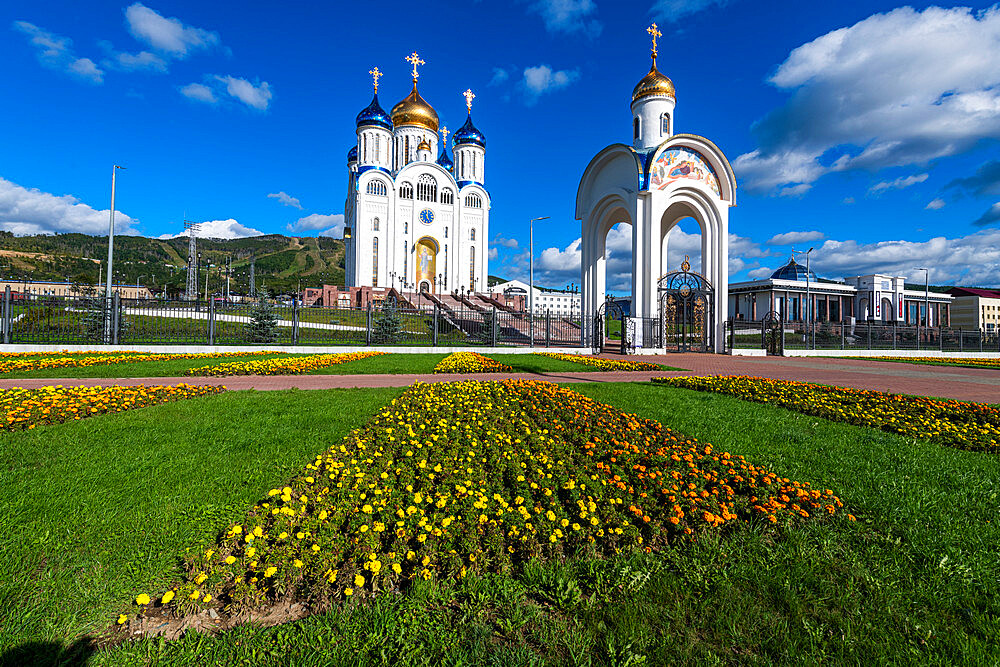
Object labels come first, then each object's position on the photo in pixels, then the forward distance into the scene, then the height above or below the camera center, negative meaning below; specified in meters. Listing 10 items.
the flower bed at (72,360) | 10.02 -0.50
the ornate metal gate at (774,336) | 22.59 +0.28
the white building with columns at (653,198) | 21.12 +6.63
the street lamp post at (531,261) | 28.55 +4.92
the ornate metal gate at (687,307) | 21.75 +1.61
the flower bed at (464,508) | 2.36 -1.05
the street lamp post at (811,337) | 25.15 +0.29
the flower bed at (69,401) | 4.67 -0.71
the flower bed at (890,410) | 4.96 -0.86
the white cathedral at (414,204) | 51.59 +15.11
